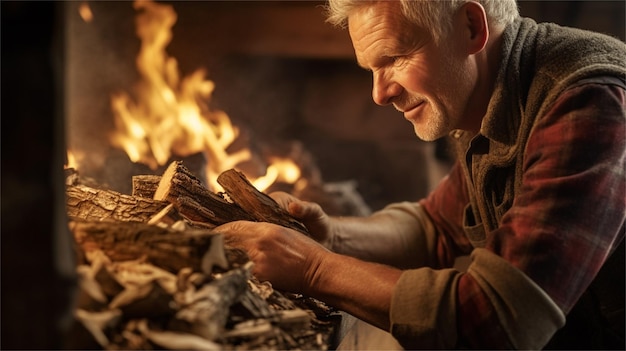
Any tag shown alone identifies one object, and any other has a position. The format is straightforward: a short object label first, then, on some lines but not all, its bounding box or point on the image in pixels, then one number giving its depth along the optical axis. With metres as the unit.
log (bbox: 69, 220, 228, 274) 1.70
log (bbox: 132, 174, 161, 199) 2.33
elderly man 1.82
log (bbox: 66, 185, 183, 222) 2.09
